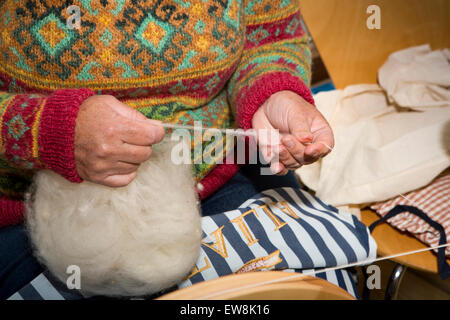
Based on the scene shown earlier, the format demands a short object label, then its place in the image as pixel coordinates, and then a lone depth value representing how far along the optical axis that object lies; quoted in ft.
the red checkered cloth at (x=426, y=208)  2.96
